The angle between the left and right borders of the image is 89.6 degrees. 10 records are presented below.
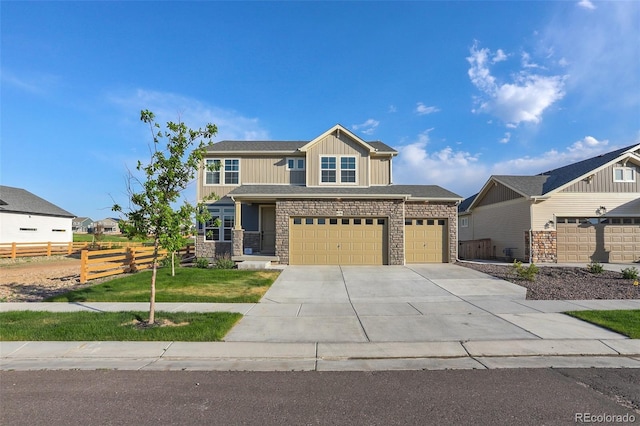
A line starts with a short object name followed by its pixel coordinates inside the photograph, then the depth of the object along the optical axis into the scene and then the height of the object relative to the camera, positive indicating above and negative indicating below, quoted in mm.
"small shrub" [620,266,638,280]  12555 -1982
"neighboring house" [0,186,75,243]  26672 +285
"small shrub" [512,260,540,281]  12544 -1927
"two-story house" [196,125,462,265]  17031 +908
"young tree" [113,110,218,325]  6906 +448
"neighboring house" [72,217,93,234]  106938 -501
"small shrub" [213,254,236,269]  15802 -2025
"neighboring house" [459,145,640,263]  18516 +433
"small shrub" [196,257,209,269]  16266 -2051
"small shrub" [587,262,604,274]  13945 -1967
